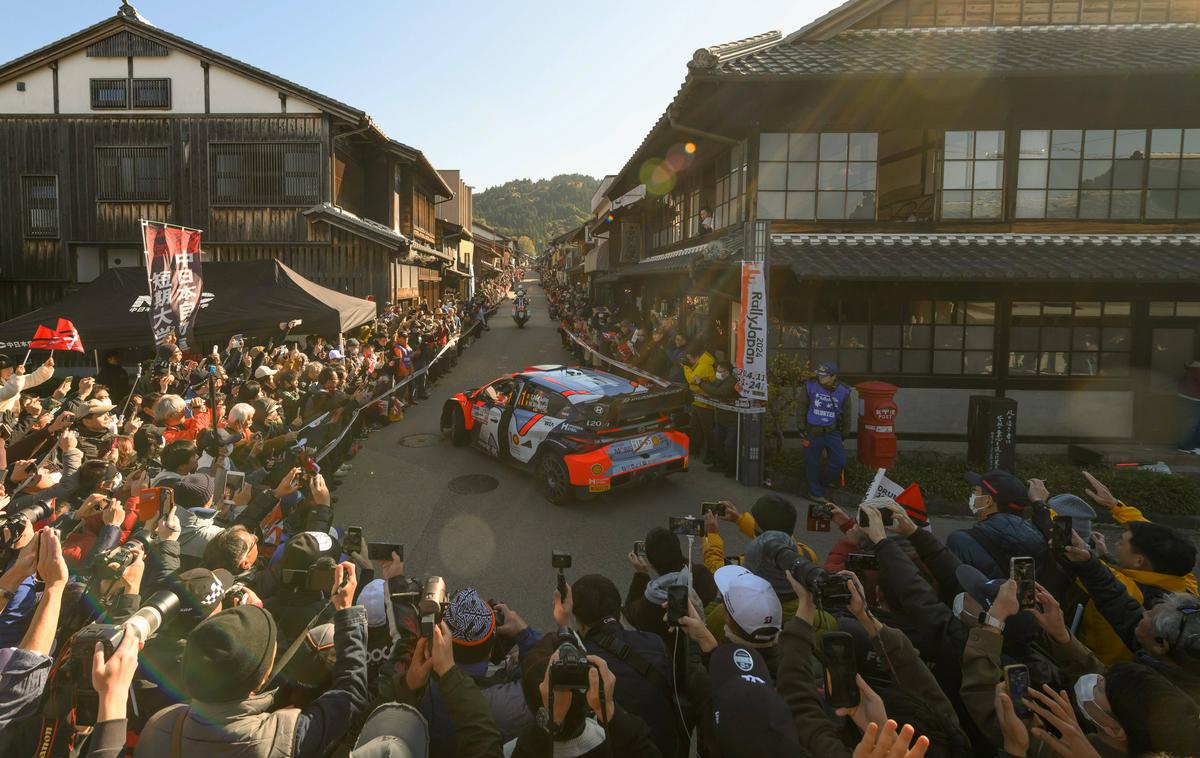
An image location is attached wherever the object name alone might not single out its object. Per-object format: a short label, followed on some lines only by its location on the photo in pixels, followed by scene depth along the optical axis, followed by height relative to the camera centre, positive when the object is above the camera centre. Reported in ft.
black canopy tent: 37.99 +0.46
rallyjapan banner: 29.55 -0.40
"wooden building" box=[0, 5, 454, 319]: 61.46 +14.79
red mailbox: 29.45 -4.64
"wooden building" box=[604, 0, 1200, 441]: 36.04 +6.30
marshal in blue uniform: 28.48 -4.58
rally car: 27.27 -4.99
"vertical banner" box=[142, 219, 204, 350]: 28.30 +1.69
